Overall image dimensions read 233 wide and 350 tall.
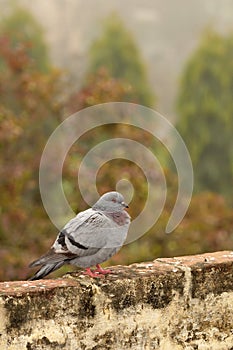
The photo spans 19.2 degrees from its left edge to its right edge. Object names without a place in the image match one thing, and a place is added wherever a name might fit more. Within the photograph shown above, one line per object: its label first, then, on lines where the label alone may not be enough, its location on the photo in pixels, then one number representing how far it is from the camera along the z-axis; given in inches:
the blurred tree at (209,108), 853.8
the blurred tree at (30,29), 815.7
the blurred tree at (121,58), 868.6
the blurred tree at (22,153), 422.1
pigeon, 165.5
